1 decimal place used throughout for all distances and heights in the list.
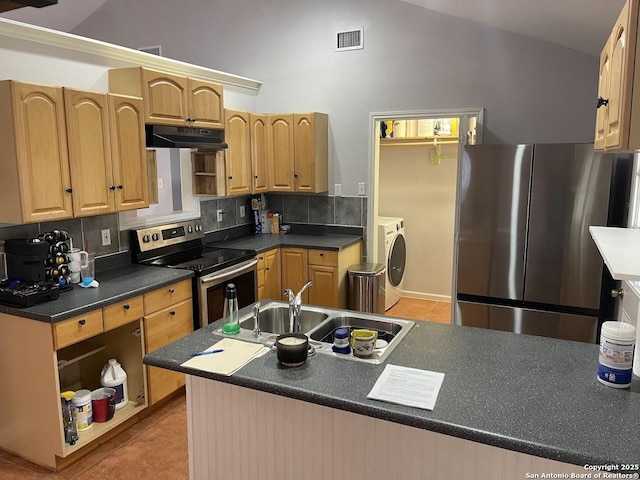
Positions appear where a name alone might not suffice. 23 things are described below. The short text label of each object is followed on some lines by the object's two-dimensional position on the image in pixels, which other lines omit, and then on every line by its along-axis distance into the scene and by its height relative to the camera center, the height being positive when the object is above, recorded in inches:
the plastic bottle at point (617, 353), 64.2 -23.5
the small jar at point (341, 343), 79.7 -26.5
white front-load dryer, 206.5 -34.3
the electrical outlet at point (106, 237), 139.8 -16.9
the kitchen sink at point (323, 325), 83.3 -27.8
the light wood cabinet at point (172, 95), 136.1 +22.3
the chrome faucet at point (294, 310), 89.9 -24.1
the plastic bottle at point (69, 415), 111.9 -52.6
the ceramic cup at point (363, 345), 77.9 -26.2
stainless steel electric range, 141.9 -25.9
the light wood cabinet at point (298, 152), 188.4 +7.9
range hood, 139.6 +10.7
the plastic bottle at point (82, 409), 113.2 -52.0
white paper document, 64.4 -28.4
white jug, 123.0 -49.2
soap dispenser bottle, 90.4 -24.2
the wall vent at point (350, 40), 185.9 +48.5
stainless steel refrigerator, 137.1 -17.4
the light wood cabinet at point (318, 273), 180.5 -35.8
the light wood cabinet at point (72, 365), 105.7 -43.4
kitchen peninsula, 58.5 -29.2
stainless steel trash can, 185.5 -41.8
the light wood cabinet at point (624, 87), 57.4 +9.9
